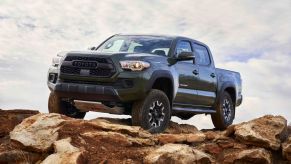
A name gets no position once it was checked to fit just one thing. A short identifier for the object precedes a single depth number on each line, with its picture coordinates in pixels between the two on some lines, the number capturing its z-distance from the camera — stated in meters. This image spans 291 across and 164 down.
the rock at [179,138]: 8.50
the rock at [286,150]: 8.64
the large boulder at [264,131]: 8.72
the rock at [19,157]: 7.96
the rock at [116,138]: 8.02
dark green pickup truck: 9.41
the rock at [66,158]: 7.09
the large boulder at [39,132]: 7.98
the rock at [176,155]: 7.45
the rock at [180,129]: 11.54
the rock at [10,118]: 9.42
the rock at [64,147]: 7.56
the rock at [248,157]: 8.29
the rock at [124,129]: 8.46
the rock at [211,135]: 8.98
